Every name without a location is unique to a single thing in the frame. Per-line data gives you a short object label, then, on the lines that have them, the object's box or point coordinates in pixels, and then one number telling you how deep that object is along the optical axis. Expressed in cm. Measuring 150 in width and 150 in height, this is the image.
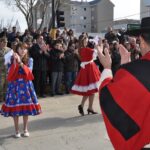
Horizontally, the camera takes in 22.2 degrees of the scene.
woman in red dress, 866
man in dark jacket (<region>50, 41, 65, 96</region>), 1136
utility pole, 1470
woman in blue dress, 672
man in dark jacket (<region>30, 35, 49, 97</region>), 1112
